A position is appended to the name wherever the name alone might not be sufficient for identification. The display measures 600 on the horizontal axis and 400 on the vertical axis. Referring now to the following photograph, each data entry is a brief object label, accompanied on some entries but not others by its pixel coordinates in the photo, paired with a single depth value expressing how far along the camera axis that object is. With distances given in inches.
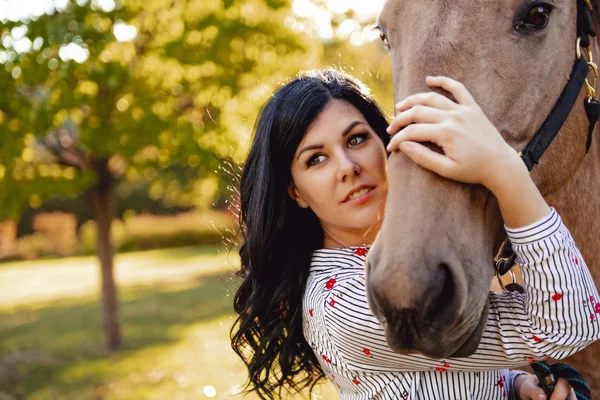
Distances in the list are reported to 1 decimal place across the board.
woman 55.5
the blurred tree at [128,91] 247.4
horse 51.3
